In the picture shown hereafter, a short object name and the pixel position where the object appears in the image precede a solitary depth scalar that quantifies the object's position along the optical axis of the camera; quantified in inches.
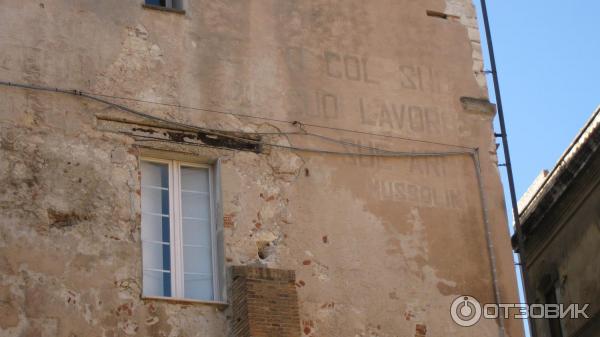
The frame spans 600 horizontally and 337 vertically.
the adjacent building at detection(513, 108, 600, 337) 815.7
